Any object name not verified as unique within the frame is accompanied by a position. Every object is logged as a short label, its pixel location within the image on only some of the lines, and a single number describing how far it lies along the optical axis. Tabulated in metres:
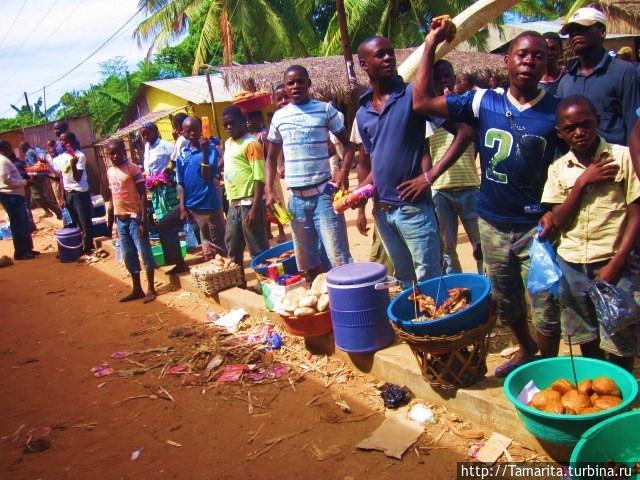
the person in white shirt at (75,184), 9.50
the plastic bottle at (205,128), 8.46
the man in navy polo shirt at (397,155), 3.73
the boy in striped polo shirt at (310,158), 4.79
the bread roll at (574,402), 2.70
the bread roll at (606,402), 2.65
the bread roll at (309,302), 4.48
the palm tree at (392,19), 21.38
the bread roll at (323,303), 4.48
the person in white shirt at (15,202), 10.20
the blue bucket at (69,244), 10.25
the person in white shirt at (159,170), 7.76
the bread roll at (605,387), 2.77
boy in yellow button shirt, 2.72
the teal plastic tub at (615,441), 2.44
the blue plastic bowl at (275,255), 5.50
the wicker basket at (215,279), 6.38
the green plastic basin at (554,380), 2.61
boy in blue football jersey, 2.96
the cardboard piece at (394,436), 3.31
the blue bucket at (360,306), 4.05
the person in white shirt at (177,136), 8.07
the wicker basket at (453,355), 3.26
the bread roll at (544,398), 2.79
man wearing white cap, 3.55
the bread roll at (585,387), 2.81
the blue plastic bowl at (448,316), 3.24
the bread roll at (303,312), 4.44
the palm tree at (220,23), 21.31
